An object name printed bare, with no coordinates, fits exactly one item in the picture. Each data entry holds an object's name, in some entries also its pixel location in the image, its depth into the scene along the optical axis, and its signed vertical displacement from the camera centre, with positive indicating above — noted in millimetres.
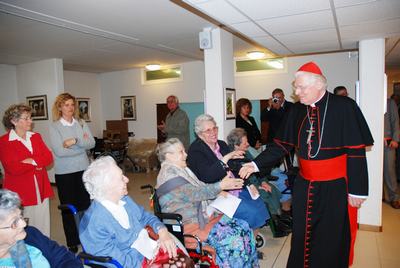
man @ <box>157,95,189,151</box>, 5555 -166
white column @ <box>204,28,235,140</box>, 4176 +489
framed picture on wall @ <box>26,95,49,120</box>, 6513 +260
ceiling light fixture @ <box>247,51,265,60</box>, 6156 +1152
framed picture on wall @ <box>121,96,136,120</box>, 8586 +223
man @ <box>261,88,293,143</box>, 4960 +9
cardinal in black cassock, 2203 -475
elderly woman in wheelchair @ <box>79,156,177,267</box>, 1765 -651
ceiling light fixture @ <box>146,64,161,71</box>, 7681 +1201
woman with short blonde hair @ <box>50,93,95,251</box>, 3234 -427
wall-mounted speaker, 4180 +996
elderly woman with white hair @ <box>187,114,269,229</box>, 2746 -473
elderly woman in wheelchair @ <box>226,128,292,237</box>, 3447 -916
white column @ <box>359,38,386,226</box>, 3578 +23
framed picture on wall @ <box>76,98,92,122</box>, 8486 +237
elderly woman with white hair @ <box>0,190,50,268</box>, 1350 -509
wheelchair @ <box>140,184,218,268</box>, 2105 -936
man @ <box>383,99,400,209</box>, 4496 -643
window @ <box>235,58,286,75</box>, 6551 +982
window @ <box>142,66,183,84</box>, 7799 +1021
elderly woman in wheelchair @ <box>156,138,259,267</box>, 2303 -696
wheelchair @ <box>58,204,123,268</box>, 1650 -775
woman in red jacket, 2928 -433
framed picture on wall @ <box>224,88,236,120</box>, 4289 +130
